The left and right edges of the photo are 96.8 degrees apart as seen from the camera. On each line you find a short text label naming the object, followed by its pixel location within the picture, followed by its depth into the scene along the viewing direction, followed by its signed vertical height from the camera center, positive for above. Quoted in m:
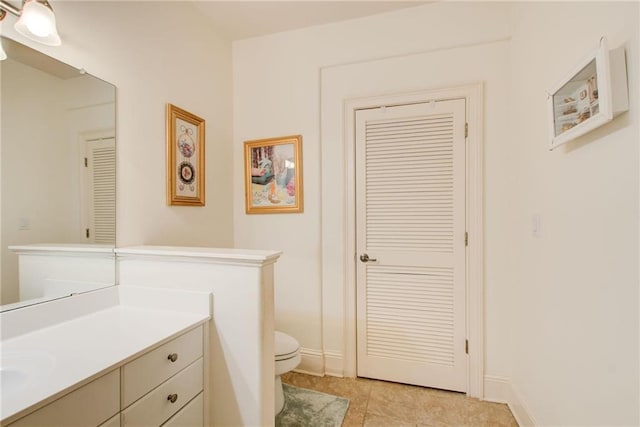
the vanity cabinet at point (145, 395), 0.77 -0.59
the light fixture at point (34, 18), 1.06 +0.74
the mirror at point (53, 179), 1.08 +0.15
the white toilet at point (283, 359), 1.63 -0.85
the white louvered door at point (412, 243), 1.95 -0.22
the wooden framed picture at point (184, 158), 1.77 +0.37
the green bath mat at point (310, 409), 1.66 -1.23
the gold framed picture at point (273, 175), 2.25 +0.31
